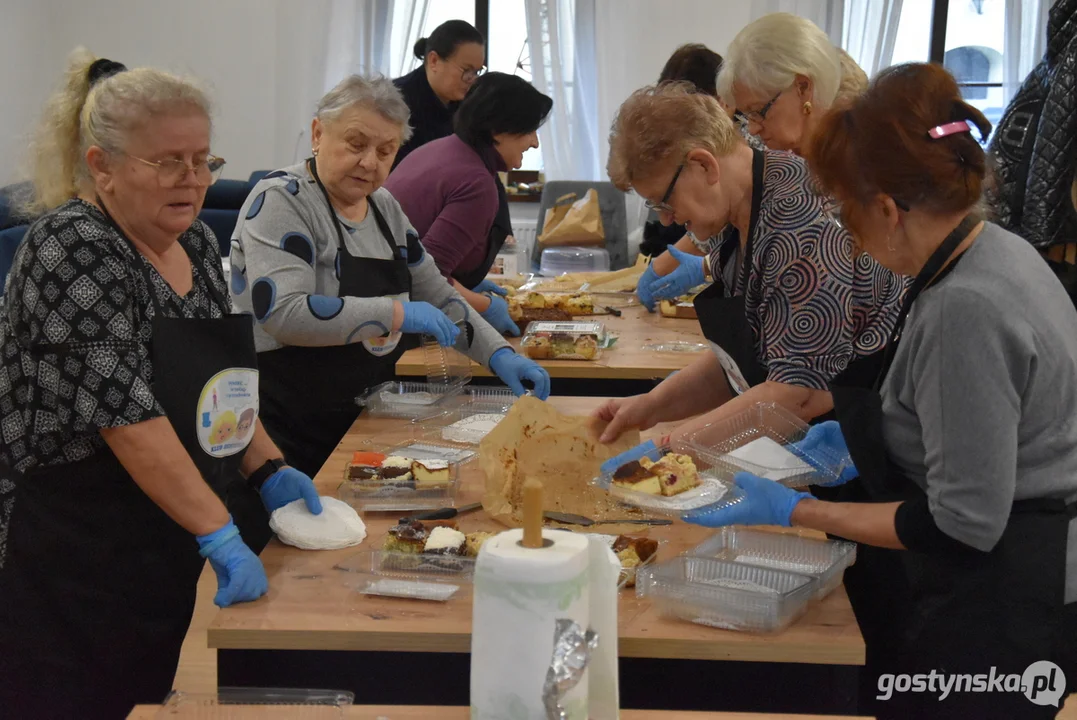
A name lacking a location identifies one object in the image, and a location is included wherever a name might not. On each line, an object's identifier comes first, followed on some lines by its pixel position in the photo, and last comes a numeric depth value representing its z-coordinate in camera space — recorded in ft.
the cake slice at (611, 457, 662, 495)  6.73
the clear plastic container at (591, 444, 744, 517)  6.43
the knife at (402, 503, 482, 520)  6.80
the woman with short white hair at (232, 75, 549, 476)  8.54
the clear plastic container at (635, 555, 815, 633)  5.28
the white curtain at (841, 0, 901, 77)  25.20
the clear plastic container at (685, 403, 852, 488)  6.81
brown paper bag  22.52
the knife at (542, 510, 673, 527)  6.59
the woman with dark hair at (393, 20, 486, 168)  16.35
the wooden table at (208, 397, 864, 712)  5.25
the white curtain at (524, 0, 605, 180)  25.72
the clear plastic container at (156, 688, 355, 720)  4.18
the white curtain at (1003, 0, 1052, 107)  24.93
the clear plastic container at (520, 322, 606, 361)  11.66
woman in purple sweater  12.01
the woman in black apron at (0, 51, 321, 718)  5.62
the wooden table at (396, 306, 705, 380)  11.01
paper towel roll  3.51
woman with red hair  4.88
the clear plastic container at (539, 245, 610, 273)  21.83
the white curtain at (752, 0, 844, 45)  25.12
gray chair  23.41
